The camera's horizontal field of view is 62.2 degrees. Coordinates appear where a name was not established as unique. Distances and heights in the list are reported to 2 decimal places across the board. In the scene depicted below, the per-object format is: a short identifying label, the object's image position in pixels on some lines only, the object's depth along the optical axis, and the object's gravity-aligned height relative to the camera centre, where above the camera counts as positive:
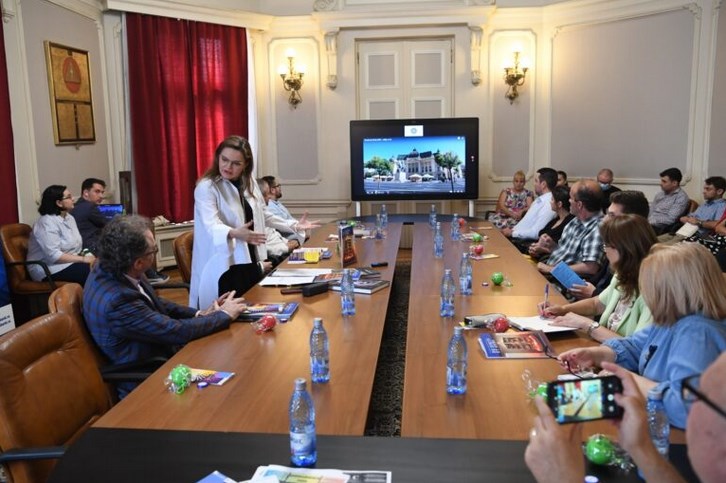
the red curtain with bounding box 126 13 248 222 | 6.30 +0.62
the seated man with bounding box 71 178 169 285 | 5.07 -0.45
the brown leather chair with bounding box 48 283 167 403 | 2.10 -0.74
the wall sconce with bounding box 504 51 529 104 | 7.02 +0.89
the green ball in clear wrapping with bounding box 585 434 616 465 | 1.29 -0.65
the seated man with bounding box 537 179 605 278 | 3.57 -0.51
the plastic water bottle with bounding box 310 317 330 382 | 1.82 -0.61
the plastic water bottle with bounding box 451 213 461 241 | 4.53 -0.61
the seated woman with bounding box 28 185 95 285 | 4.50 -0.63
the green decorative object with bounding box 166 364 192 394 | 1.74 -0.65
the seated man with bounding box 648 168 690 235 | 5.79 -0.52
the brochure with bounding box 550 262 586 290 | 2.85 -0.59
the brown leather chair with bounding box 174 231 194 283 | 3.55 -0.59
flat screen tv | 6.99 -0.08
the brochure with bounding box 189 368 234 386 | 1.81 -0.67
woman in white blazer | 3.06 -0.36
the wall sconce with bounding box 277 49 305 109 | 7.24 +0.98
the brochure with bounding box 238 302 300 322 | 2.46 -0.65
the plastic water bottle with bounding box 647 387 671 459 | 1.35 -0.63
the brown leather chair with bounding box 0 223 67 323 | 4.34 -0.88
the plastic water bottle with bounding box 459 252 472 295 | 2.82 -0.59
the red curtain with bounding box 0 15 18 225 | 4.47 +0.04
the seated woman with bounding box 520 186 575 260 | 4.52 -0.57
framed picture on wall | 5.21 +0.59
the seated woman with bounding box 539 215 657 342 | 2.20 -0.52
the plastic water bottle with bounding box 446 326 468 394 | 1.71 -0.61
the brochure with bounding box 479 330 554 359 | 1.98 -0.66
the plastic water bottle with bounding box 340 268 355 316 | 2.53 -0.61
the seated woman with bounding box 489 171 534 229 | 6.88 -0.56
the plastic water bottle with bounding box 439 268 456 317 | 2.46 -0.59
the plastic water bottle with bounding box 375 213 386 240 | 4.69 -0.61
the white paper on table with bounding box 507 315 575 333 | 2.20 -0.65
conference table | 1.49 -0.67
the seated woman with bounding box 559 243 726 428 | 1.56 -0.44
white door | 7.29 +0.90
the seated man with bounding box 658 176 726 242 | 5.41 -0.56
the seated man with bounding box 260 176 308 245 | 5.66 -0.47
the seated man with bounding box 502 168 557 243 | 5.25 -0.55
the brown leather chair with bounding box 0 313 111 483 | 1.55 -0.68
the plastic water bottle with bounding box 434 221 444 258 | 3.86 -0.61
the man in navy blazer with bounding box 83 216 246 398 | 2.14 -0.53
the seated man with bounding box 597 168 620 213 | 6.29 -0.32
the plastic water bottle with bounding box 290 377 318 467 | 1.32 -0.61
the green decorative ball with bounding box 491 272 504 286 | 2.97 -0.62
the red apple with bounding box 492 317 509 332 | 2.23 -0.64
